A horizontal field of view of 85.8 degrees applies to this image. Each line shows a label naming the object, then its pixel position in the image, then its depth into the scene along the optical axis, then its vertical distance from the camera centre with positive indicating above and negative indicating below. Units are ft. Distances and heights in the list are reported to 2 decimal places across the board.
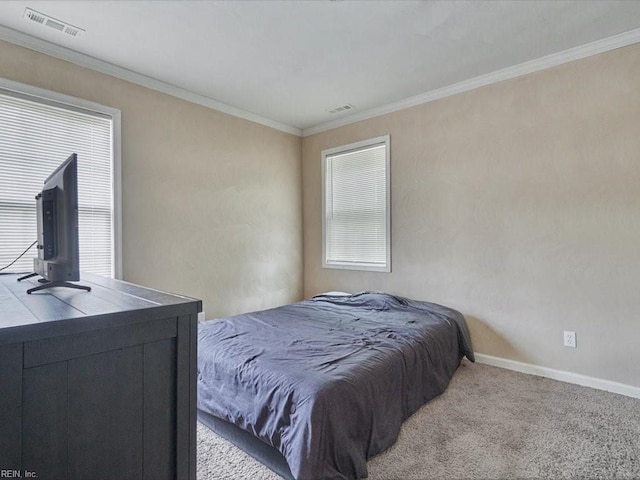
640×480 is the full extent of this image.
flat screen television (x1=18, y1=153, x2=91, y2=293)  4.27 +0.14
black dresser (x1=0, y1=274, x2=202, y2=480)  2.72 -1.33
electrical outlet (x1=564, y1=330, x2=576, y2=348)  8.76 -2.70
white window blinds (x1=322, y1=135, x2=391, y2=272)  12.55 +1.13
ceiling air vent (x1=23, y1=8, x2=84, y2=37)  7.22 +4.71
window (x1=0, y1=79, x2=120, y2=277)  7.98 +1.87
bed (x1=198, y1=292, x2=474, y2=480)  5.13 -2.59
